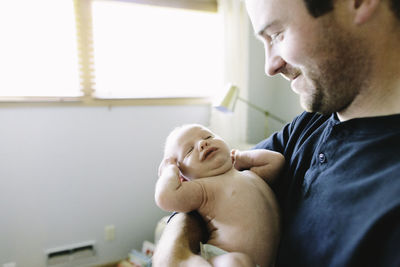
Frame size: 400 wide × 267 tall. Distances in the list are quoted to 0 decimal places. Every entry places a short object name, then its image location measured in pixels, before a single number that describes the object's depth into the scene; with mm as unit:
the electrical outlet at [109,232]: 2570
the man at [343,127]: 611
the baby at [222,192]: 805
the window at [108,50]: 2219
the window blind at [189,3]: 2554
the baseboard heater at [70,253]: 2383
